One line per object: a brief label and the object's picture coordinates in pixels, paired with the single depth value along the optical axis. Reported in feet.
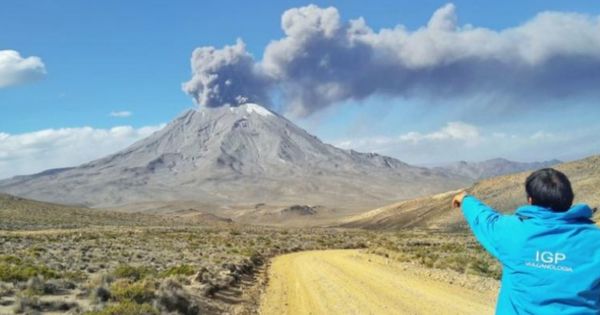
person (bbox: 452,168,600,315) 11.21
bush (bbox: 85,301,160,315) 36.24
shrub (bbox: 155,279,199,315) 42.39
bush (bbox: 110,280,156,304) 42.73
